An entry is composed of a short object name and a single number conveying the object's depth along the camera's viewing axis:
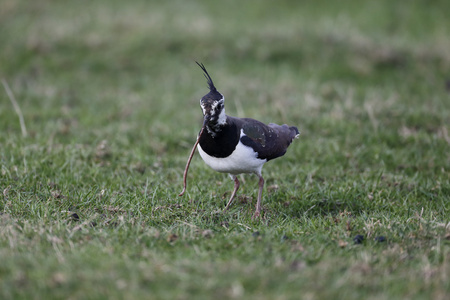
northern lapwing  9.53
